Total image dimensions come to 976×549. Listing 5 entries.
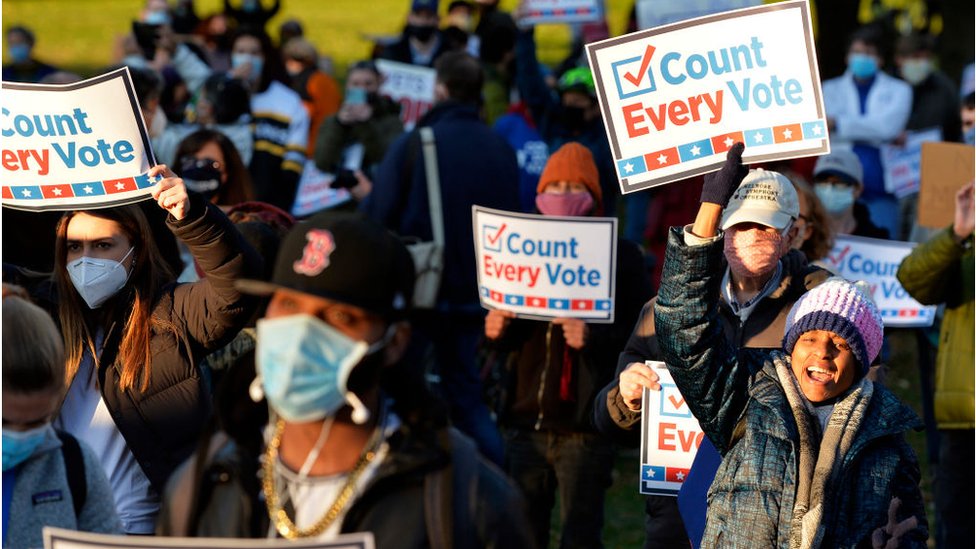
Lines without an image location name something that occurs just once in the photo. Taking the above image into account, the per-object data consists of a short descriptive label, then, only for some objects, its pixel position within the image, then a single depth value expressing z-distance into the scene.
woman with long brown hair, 10.03
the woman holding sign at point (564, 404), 13.83
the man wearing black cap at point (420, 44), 29.72
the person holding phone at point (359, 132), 23.36
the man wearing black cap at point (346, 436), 6.80
